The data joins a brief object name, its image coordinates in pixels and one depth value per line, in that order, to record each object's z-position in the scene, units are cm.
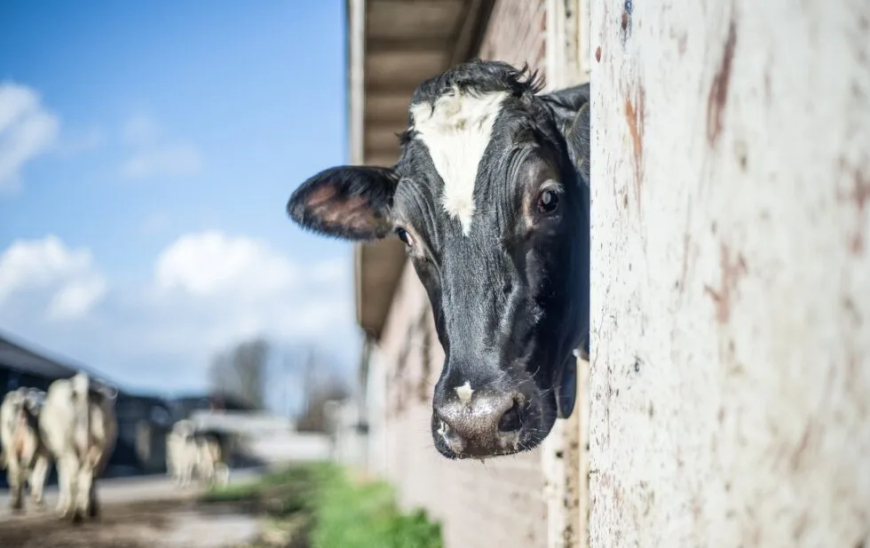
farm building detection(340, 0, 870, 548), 109
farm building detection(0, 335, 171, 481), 3404
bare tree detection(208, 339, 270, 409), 8525
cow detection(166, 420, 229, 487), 2855
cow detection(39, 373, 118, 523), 1377
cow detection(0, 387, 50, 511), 1477
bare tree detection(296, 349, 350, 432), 7494
